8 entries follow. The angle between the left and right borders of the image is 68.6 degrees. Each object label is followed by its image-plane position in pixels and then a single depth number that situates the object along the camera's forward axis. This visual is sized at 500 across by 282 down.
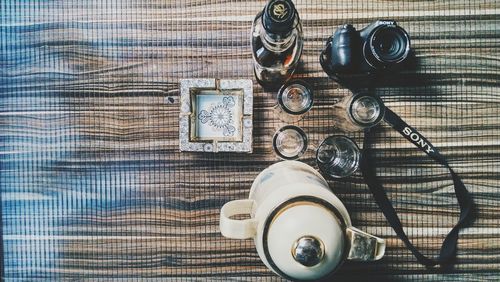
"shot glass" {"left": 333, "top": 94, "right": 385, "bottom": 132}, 0.84
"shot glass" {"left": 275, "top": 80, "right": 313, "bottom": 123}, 0.88
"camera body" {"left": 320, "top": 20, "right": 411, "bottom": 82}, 0.77
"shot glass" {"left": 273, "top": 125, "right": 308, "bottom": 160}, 0.90
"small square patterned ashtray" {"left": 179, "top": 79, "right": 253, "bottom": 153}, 0.87
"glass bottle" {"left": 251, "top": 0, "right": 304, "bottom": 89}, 0.62
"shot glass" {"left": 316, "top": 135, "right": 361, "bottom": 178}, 0.91
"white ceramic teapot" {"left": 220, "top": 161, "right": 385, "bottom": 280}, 0.64
